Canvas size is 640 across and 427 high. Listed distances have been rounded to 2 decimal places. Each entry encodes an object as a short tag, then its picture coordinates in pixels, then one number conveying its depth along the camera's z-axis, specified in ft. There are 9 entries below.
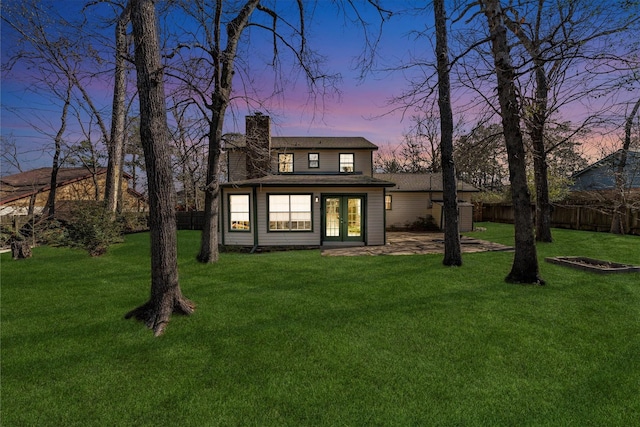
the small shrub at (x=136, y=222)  57.54
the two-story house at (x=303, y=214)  42.75
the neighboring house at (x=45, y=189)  59.47
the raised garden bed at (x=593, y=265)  24.26
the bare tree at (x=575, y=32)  15.53
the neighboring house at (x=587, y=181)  60.99
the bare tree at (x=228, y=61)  22.03
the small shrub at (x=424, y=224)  66.64
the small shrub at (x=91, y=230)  33.81
